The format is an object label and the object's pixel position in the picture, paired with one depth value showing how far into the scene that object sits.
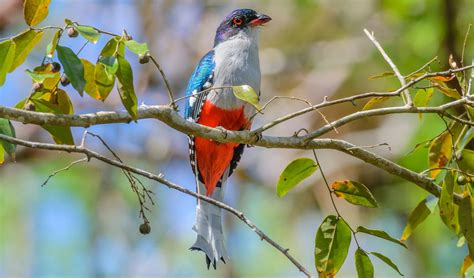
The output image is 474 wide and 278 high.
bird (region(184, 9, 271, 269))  8.95
